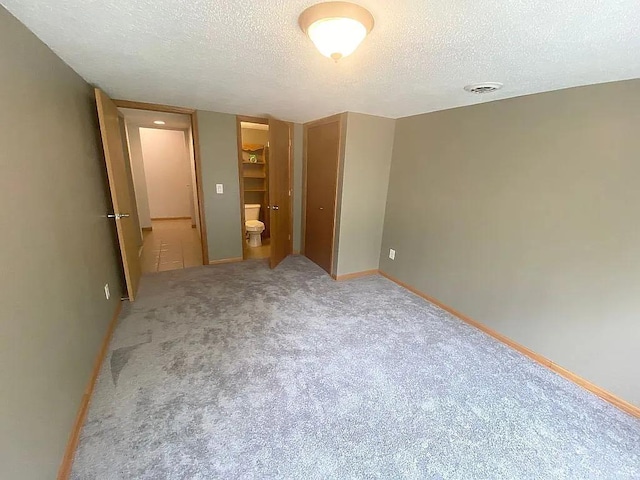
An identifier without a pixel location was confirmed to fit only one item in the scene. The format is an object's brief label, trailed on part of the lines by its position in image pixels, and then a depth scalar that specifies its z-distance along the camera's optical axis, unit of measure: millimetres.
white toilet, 4707
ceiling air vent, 1847
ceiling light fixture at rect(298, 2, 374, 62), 1044
